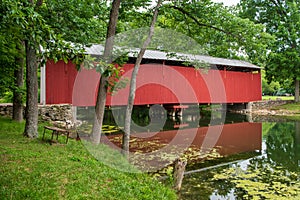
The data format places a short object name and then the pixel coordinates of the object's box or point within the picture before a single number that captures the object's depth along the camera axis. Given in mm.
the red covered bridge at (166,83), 12148
